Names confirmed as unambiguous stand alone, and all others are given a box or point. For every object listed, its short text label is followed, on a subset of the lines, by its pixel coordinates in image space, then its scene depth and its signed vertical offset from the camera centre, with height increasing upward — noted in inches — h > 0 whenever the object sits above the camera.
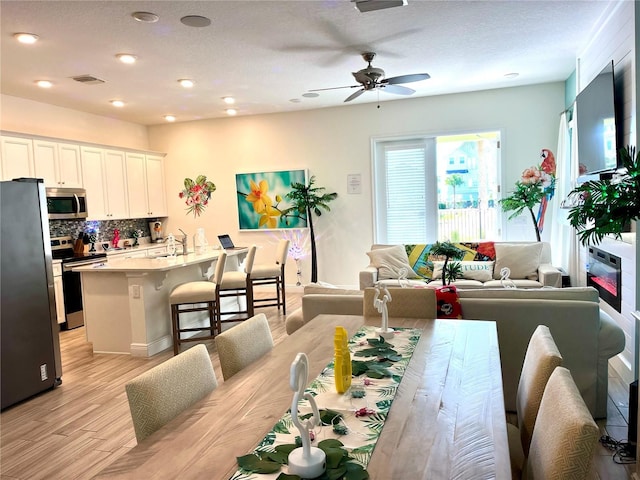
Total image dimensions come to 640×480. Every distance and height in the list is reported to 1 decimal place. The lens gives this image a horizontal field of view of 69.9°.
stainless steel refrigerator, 132.5 -21.3
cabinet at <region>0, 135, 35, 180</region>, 202.1 +31.5
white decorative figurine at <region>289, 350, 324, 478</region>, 42.9 -22.8
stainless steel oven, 220.4 -26.8
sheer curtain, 213.0 -5.1
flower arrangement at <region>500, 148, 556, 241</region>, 221.9 +5.2
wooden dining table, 44.3 -24.6
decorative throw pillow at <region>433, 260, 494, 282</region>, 212.7 -31.6
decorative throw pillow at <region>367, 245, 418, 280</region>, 222.8 -26.5
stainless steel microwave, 224.7 +11.0
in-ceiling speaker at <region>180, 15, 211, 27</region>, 138.4 +60.6
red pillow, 115.1 -25.1
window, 263.6 +9.8
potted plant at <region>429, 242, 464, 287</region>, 201.7 -25.0
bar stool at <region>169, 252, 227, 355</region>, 175.2 -30.8
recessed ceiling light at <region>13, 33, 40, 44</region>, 145.9 +61.2
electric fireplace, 147.7 -27.8
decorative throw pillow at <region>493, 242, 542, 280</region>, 208.4 -27.0
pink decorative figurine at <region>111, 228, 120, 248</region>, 274.7 -10.2
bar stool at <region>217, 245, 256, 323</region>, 194.5 -28.1
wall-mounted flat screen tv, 139.3 +24.1
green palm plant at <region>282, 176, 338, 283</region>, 271.7 +5.8
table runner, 48.2 -24.8
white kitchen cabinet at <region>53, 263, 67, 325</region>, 215.6 -31.5
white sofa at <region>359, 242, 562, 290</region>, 201.0 -29.6
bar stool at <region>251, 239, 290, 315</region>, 229.6 -28.3
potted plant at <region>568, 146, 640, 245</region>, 82.4 -1.2
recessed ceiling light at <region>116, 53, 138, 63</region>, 168.2 +61.1
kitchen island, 173.0 -32.2
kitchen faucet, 205.8 -11.7
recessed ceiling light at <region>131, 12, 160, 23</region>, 134.0 +60.3
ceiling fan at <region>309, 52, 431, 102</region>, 174.1 +51.1
